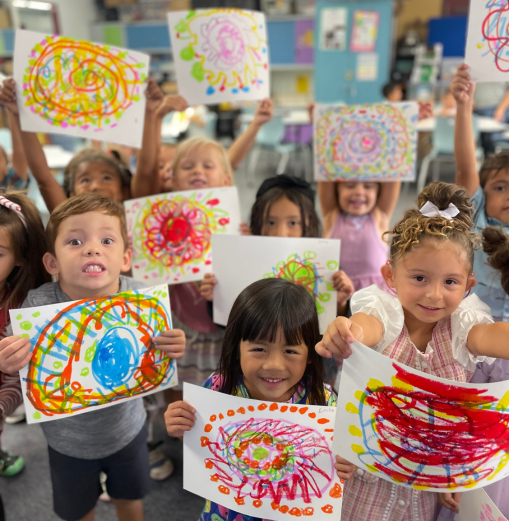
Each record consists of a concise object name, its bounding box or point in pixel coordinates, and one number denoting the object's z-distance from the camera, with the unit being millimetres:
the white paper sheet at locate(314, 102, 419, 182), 1566
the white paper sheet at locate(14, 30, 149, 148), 1379
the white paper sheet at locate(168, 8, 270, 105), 1538
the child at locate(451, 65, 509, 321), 1223
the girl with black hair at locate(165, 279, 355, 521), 917
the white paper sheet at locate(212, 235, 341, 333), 1244
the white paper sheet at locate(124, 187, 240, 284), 1468
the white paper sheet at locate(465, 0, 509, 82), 1241
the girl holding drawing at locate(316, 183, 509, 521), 847
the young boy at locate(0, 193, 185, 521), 1050
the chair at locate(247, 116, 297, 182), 5508
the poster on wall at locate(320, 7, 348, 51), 6363
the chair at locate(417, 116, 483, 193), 4629
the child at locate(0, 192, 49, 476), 1112
